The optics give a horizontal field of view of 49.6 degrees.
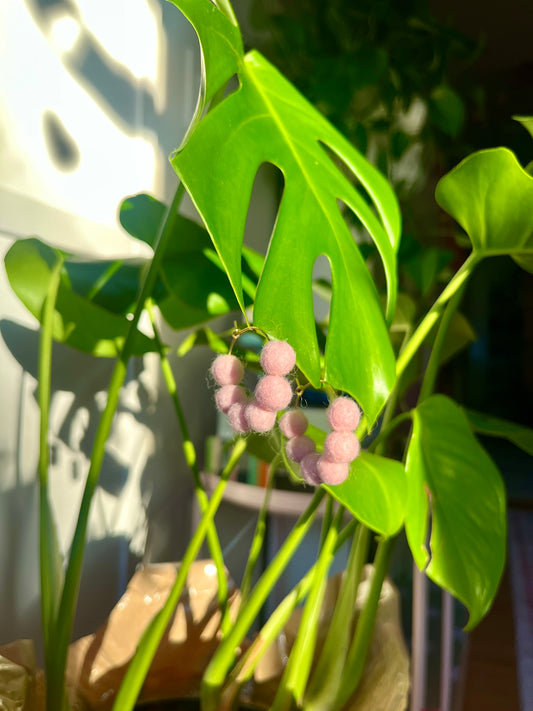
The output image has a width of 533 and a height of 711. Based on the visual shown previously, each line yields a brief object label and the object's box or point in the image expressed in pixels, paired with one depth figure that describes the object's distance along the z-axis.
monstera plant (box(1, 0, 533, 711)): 0.31
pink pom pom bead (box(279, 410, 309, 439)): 0.34
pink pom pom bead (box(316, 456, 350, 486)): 0.30
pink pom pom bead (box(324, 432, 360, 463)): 0.30
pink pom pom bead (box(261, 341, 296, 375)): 0.30
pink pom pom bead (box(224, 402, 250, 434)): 0.33
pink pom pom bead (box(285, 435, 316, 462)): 0.33
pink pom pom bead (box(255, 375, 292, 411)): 0.30
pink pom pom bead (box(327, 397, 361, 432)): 0.31
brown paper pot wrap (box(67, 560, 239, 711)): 0.53
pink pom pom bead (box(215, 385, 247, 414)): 0.34
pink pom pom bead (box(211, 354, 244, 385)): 0.35
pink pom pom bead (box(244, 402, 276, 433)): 0.31
